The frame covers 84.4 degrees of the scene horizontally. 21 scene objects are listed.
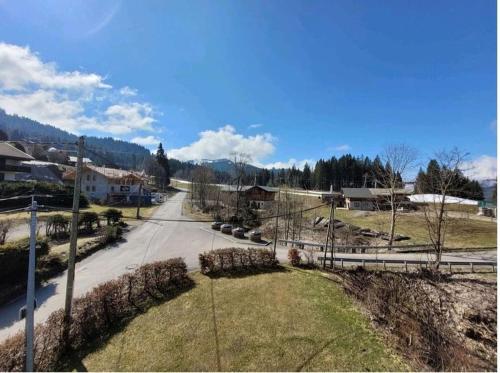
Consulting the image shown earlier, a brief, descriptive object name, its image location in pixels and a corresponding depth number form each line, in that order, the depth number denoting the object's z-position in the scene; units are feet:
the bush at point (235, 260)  68.18
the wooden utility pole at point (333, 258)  67.92
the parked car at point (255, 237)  104.78
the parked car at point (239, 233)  108.37
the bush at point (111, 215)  109.40
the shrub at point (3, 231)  70.26
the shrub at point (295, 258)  76.48
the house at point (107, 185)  185.88
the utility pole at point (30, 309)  26.21
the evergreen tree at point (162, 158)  357.02
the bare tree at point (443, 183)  72.27
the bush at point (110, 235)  87.90
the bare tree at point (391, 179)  102.42
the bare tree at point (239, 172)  159.74
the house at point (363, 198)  204.29
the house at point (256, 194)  193.36
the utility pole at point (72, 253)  35.91
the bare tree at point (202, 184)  192.13
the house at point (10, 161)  152.05
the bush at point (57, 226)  90.43
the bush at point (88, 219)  99.88
